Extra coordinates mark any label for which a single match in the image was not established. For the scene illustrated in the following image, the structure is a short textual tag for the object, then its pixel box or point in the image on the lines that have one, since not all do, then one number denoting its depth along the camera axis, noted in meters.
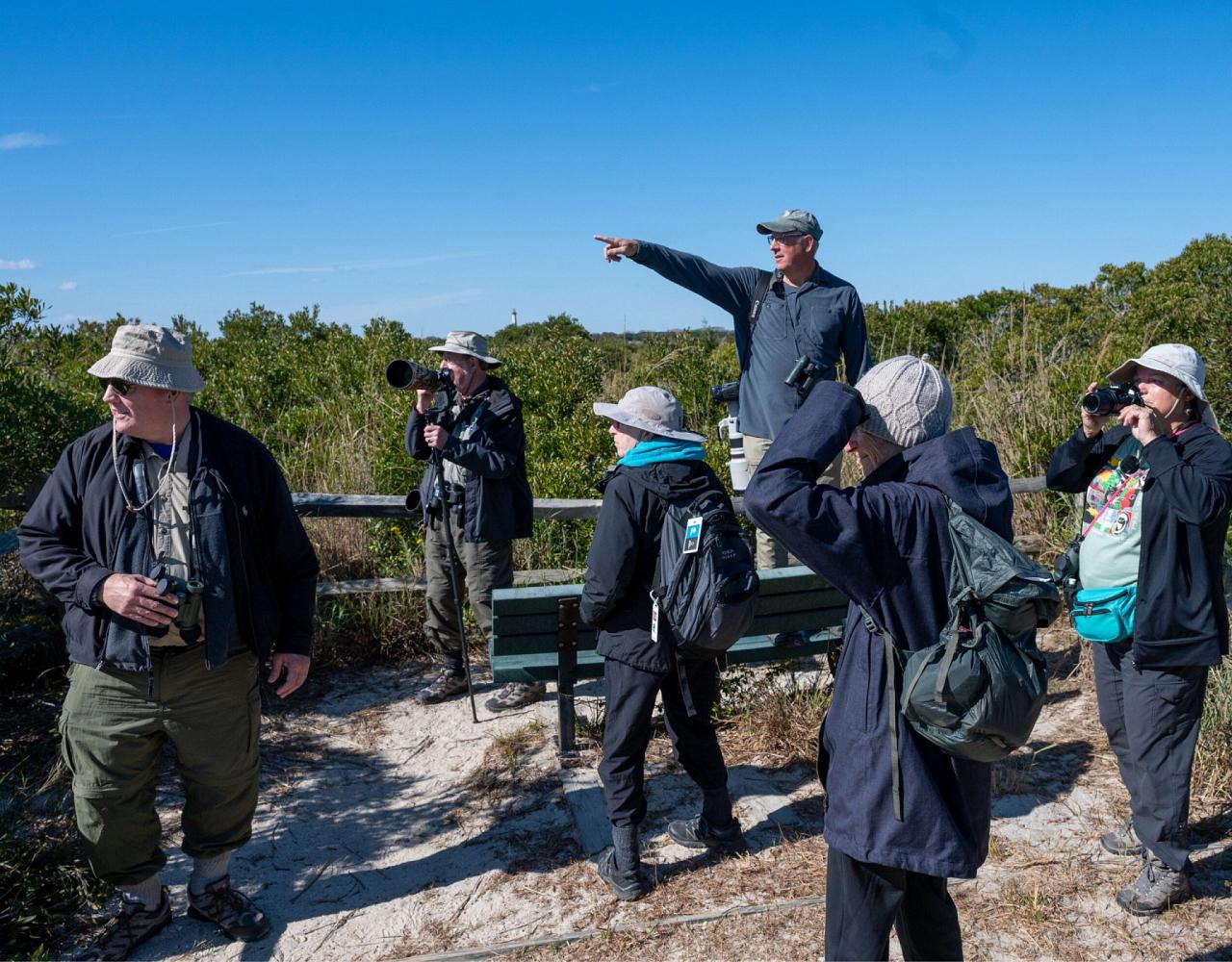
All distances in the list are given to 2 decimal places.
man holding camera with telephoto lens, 4.88
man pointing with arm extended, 5.04
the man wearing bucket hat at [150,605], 3.03
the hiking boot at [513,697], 5.17
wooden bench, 4.22
